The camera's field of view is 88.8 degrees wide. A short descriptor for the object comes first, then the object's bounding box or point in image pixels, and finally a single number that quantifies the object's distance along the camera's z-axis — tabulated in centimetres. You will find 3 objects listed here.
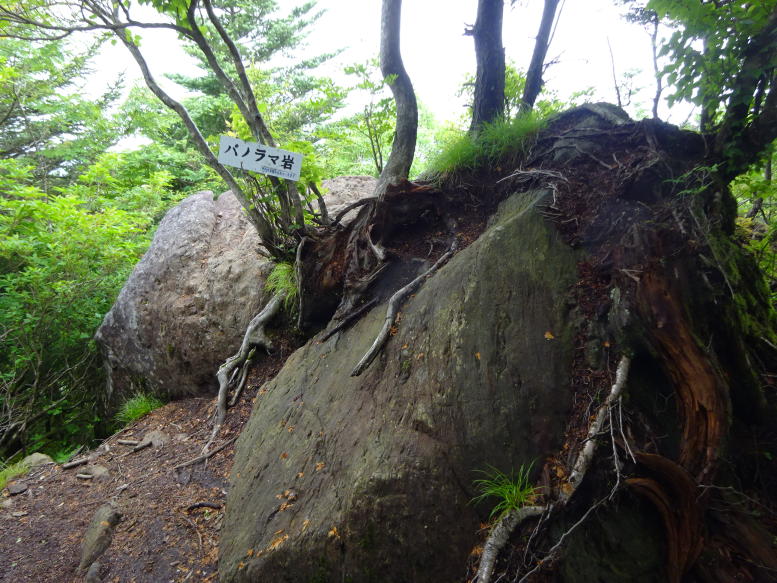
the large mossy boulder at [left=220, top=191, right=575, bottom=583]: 211
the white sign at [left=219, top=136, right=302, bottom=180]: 368
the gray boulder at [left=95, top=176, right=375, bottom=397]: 546
